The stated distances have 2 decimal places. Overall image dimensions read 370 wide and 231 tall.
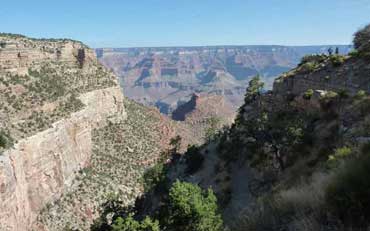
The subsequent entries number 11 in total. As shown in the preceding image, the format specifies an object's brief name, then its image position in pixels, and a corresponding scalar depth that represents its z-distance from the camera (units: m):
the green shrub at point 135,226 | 28.39
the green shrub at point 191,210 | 26.34
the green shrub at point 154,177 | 56.78
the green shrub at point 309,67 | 45.83
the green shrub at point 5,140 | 54.91
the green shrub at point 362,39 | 40.07
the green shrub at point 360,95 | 29.69
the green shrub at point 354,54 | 38.23
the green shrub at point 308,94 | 38.84
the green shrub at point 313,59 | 49.28
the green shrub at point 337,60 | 40.47
